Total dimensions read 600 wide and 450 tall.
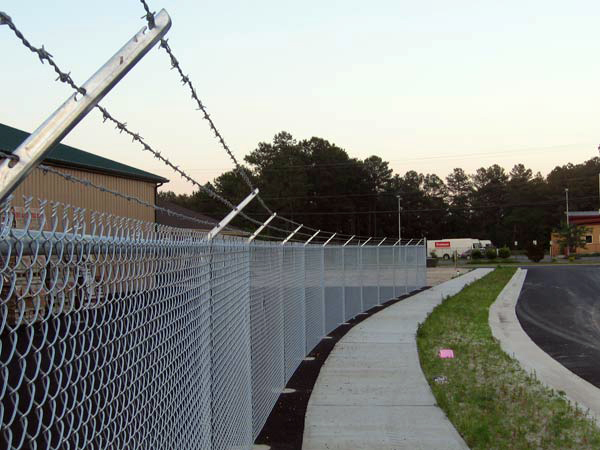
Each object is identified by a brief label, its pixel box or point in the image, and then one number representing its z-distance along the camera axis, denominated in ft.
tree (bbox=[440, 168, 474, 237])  364.38
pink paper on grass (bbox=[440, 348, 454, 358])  34.50
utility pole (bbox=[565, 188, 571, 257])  231.50
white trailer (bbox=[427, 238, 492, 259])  268.00
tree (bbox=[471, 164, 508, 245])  360.48
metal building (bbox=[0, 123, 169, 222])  49.83
